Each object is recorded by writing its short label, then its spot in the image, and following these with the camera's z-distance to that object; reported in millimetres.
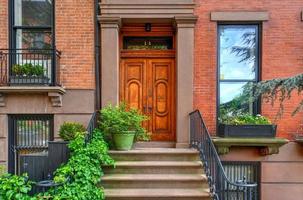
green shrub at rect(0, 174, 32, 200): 5016
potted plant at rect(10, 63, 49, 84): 7254
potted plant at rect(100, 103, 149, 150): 6977
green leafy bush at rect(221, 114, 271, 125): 7348
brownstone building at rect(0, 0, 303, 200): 7621
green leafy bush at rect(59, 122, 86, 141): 6992
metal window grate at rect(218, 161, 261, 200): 7720
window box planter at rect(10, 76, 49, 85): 7254
